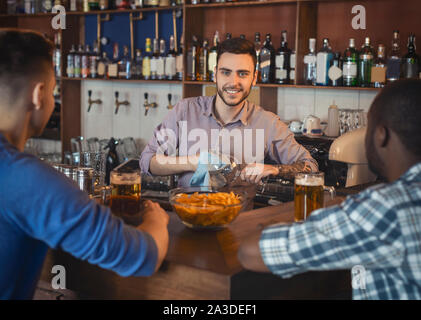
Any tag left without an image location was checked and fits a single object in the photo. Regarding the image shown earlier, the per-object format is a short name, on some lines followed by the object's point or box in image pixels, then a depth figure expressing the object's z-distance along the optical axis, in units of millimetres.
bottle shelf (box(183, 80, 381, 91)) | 3196
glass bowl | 1551
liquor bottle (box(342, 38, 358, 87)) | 3250
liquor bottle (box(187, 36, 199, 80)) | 3870
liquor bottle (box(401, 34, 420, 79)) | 3061
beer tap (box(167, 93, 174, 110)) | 4232
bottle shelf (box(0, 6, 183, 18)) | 4043
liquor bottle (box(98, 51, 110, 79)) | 4441
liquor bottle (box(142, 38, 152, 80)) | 4164
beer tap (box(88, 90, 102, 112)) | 4680
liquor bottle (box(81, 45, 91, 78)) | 4518
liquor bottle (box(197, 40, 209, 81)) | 3847
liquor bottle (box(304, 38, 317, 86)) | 3373
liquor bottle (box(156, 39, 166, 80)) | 4094
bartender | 2756
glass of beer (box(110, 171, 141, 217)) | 1560
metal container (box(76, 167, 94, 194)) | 1878
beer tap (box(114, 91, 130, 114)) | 4589
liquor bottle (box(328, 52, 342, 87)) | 3307
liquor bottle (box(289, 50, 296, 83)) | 3481
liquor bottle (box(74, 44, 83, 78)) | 4559
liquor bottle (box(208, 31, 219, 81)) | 3746
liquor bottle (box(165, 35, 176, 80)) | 4031
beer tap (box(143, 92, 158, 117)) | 4414
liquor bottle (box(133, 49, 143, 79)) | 4270
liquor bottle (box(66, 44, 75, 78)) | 4590
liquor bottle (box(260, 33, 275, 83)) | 3552
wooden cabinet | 3330
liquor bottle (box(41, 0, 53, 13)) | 4719
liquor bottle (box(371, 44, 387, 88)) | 3166
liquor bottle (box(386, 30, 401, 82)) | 3119
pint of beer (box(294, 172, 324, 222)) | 1636
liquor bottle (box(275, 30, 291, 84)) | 3506
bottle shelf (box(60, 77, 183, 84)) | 3983
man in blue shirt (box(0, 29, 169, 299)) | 1116
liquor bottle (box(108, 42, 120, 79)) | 4332
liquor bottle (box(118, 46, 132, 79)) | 4305
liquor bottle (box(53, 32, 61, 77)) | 4680
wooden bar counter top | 1275
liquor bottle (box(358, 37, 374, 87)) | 3256
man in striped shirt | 1124
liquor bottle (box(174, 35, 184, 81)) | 3953
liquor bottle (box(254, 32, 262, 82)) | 3593
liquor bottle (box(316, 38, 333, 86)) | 3338
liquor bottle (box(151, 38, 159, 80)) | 4125
